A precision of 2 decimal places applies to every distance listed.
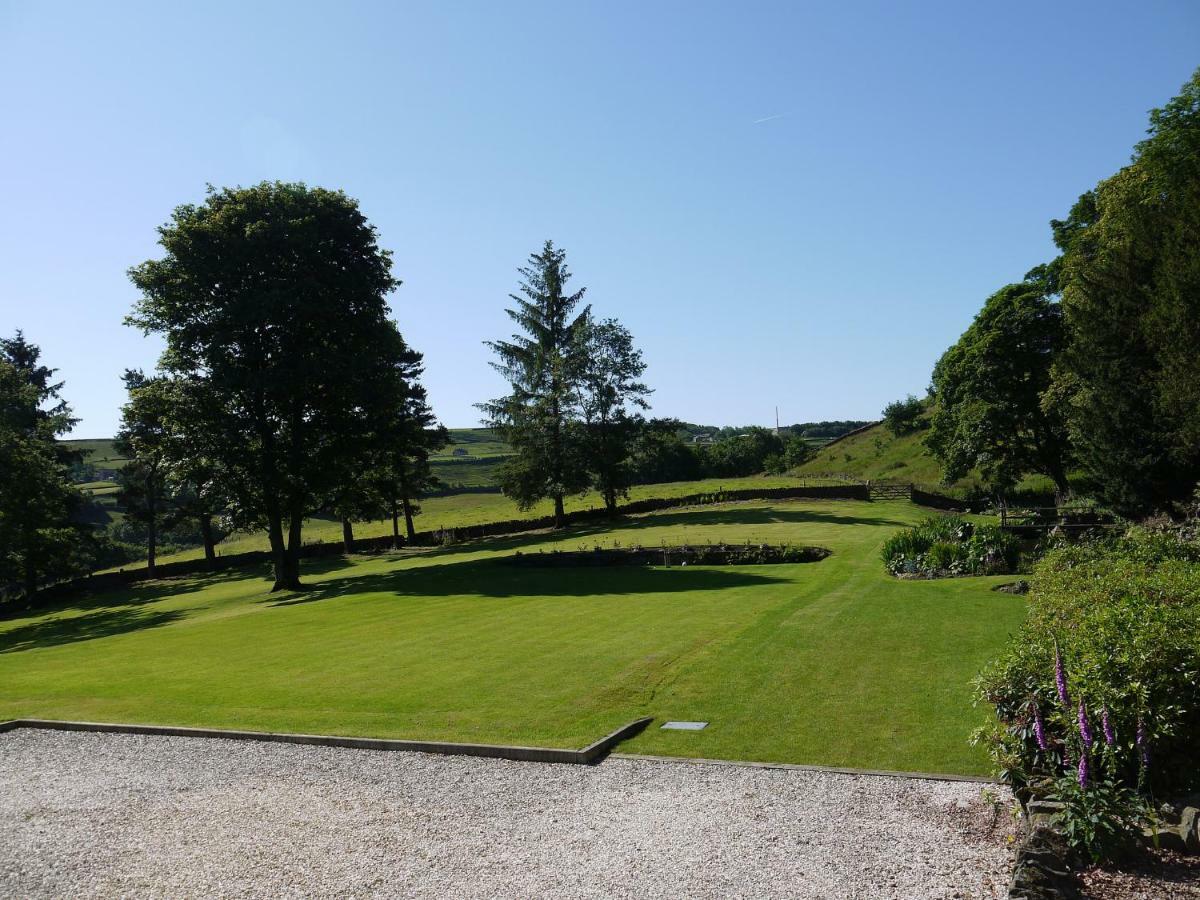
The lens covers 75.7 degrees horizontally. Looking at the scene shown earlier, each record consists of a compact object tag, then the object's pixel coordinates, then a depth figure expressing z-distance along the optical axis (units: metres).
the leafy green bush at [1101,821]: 5.88
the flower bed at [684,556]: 29.67
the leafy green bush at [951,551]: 21.62
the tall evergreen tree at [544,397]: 49.53
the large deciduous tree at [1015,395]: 44.84
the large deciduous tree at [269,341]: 33.34
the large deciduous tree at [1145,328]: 27.70
